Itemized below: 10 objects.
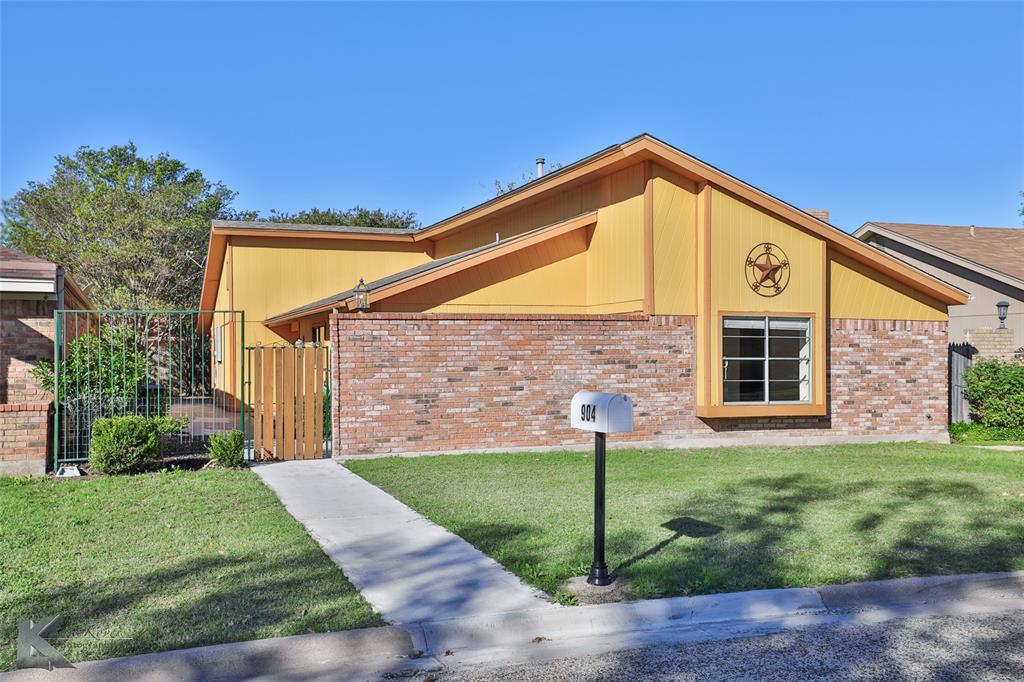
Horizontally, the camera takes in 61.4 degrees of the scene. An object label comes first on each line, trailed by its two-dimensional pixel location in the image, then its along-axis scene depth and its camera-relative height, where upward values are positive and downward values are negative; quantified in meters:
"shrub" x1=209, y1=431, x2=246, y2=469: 11.71 -1.46
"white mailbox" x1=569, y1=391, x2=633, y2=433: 6.05 -0.51
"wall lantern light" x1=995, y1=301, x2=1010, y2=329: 18.64 +0.69
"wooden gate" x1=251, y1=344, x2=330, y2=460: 12.85 -0.99
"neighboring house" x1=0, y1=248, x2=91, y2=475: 10.88 -0.13
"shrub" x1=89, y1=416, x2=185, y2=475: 10.98 -1.31
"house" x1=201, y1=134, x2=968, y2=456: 13.36 +0.24
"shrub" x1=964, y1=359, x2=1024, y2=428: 17.11 -1.03
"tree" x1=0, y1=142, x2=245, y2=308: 33.97 +4.62
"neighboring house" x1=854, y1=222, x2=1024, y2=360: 18.06 +1.95
